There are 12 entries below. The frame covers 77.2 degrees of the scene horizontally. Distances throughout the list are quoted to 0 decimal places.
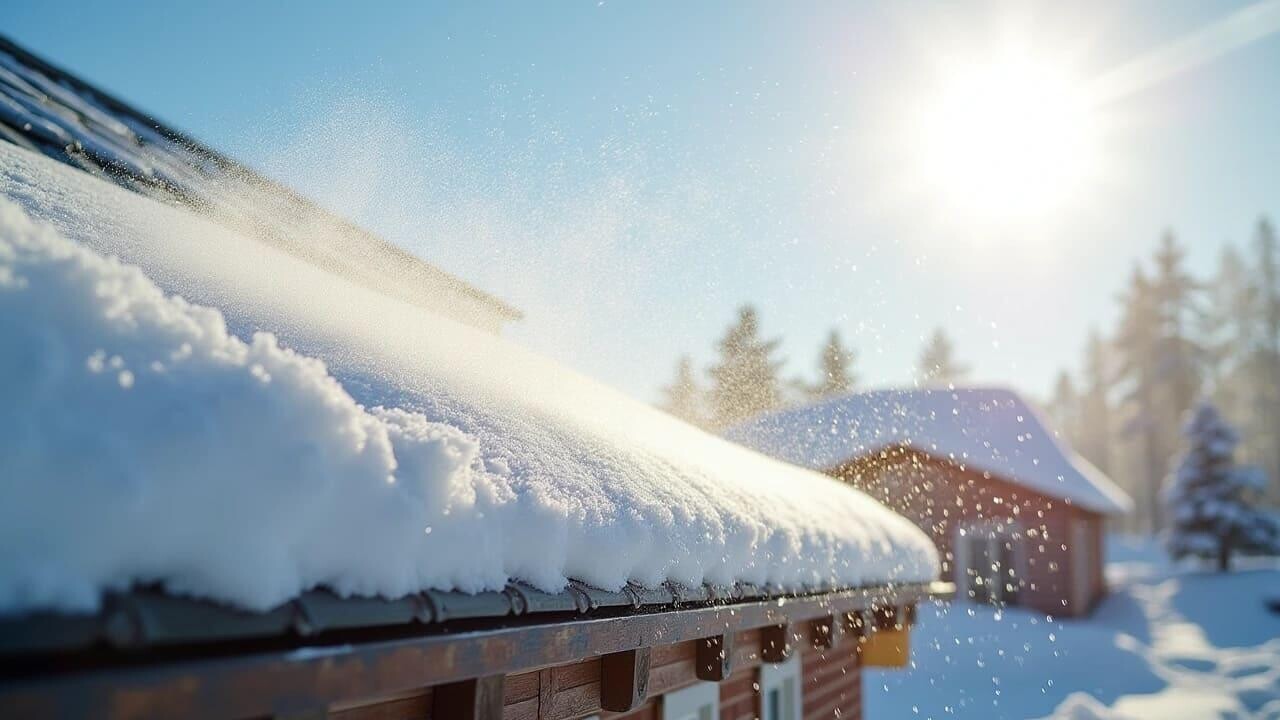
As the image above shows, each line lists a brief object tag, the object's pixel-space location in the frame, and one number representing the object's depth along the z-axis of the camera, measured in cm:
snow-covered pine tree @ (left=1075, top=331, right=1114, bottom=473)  5469
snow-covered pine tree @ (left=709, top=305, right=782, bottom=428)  2888
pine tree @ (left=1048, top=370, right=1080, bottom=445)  6103
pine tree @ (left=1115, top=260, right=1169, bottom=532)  3944
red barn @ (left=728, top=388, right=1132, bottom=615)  1861
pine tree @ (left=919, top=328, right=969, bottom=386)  4403
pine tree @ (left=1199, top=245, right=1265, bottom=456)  4597
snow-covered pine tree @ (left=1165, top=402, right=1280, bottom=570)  2541
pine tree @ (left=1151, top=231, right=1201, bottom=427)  3928
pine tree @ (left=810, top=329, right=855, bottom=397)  3552
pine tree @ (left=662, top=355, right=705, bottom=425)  2974
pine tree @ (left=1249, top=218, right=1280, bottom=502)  4491
